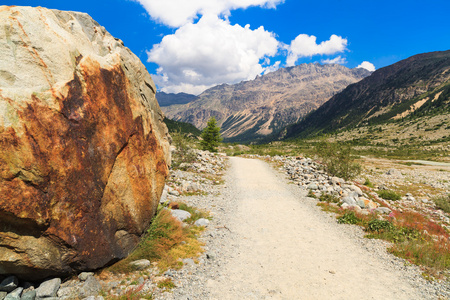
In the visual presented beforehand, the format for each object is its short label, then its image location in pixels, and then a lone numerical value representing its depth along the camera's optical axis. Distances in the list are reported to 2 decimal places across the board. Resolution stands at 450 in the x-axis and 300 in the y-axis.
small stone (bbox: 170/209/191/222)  10.73
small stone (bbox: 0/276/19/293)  4.61
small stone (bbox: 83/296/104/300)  4.97
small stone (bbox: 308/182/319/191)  18.22
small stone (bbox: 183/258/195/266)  7.40
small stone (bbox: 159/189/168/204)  11.99
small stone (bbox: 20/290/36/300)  4.55
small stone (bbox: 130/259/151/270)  6.52
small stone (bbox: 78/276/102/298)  5.11
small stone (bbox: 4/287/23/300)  4.45
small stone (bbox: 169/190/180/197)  15.15
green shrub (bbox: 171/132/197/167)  25.42
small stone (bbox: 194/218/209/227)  10.89
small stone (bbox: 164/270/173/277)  6.58
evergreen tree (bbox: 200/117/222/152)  43.44
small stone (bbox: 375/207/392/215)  12.96
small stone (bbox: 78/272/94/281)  5.47
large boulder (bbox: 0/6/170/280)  4.30
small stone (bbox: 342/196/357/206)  14.07
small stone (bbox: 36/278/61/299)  4.77
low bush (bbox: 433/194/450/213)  16.75
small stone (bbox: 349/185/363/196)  16.67
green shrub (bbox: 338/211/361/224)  11.33
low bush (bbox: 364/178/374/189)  22.91
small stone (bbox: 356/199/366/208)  14.08
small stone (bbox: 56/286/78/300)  4.94
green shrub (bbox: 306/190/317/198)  16.21
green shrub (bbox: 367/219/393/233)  10.11
